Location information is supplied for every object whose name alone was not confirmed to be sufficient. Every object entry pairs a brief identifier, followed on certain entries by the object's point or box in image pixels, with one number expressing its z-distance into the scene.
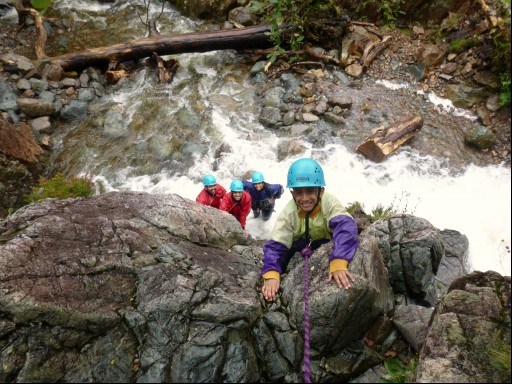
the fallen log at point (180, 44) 11.70
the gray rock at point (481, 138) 8.50
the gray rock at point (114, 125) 10.31
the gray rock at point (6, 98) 10.02
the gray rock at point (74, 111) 10.55
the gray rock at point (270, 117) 10.01
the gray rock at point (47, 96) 10.59
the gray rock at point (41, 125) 10.08
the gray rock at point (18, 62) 10.93
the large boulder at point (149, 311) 3.58
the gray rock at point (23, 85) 10.60
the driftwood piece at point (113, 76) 11.57
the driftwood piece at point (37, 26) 11.59
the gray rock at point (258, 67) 11.30
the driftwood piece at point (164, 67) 11.67
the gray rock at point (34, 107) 10.12
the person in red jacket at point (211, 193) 7.66
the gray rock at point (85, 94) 10.98
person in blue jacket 7.91
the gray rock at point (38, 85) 10.73
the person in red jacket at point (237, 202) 7.40
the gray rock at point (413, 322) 3.99
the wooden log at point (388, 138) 8.82
